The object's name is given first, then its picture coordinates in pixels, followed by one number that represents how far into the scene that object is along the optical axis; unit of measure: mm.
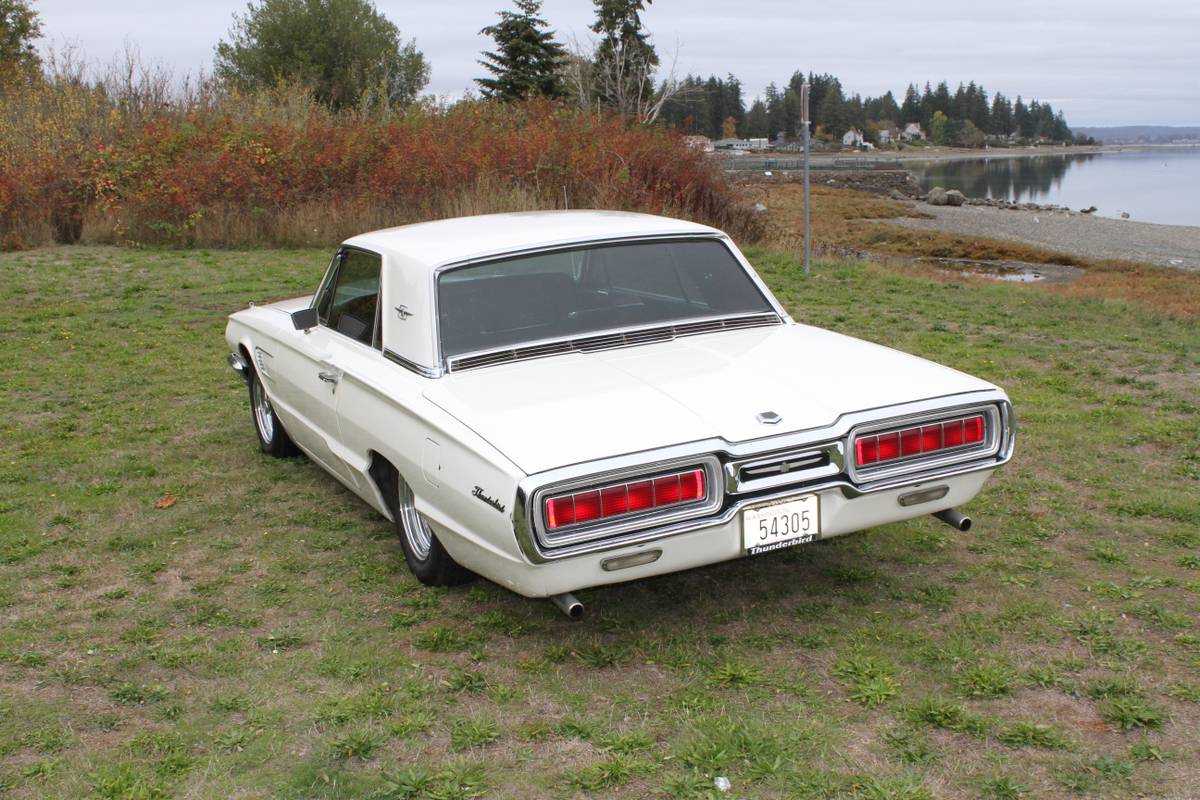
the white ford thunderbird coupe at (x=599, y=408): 3613
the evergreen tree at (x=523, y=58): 42938
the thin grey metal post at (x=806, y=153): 13641
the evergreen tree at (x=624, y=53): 43312
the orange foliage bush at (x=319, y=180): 17703
